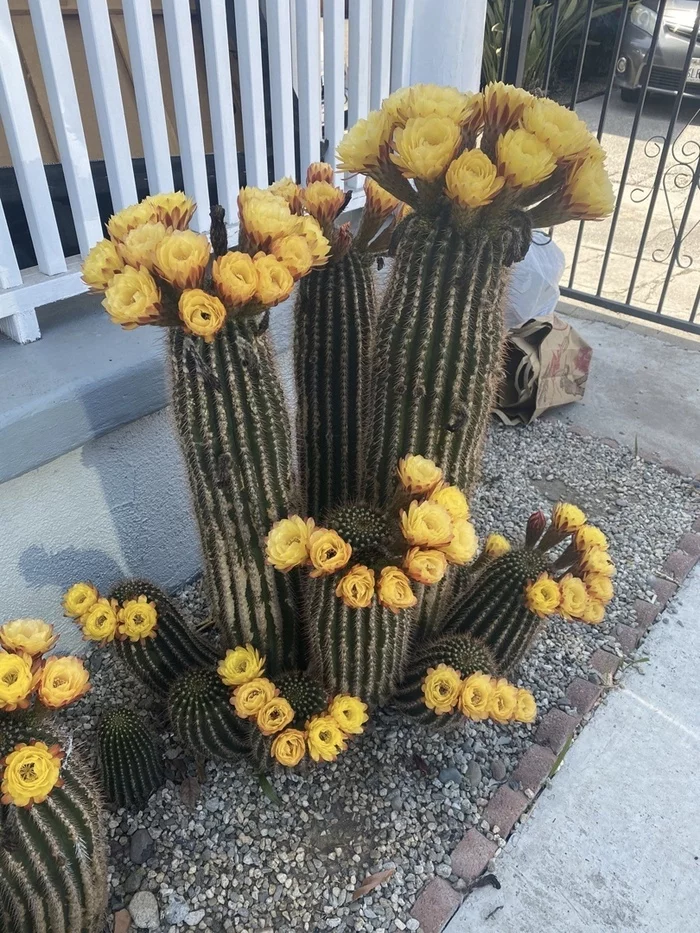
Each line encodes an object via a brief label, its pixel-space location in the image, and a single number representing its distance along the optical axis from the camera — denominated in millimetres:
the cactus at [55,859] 1344
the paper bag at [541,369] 3355
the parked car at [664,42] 8180
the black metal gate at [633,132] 3832
